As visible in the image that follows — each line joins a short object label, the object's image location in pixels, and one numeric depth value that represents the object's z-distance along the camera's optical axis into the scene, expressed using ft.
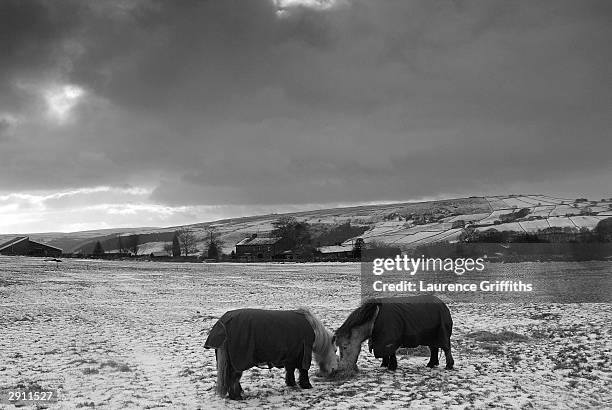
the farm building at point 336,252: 302.78
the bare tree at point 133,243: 511.32
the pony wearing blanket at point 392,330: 38.52
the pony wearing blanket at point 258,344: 32.55
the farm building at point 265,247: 377.30
